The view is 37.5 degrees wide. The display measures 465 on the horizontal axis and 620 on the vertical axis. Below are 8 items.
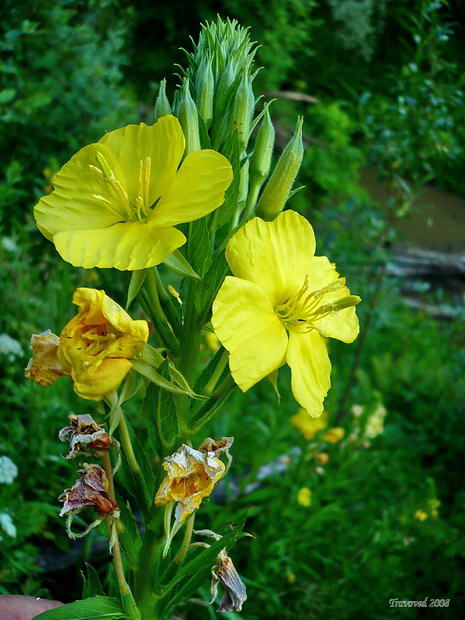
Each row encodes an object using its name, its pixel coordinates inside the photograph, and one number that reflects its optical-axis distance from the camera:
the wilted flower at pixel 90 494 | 0.15
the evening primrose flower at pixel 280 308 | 0.14
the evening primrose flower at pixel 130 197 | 0.13
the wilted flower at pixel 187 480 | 0.14
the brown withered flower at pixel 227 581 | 0.16
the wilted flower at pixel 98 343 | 0.13
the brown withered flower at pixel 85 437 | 0.15
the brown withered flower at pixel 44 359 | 0.15
